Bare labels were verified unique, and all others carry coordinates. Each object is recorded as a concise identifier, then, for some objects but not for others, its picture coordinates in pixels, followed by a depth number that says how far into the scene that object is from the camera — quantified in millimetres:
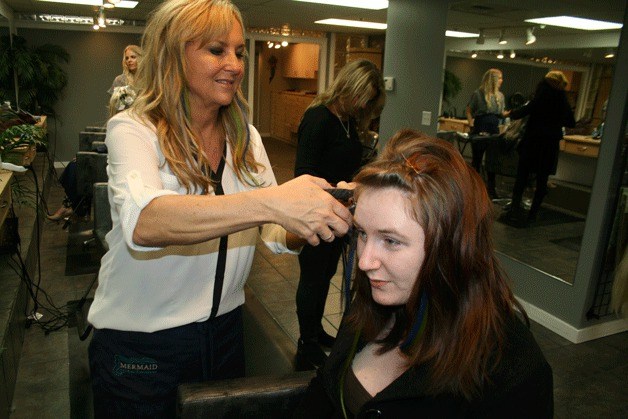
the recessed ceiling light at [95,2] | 6674
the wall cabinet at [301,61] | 11297
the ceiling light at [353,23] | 7998
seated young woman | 927
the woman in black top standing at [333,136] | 2305
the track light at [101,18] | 6957
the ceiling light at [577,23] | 2785
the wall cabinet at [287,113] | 11453
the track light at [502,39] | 3486
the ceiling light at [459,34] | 3607
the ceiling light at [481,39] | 3528
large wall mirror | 2883
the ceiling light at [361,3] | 5961
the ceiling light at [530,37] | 3254
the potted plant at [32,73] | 7254
